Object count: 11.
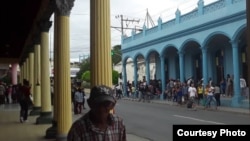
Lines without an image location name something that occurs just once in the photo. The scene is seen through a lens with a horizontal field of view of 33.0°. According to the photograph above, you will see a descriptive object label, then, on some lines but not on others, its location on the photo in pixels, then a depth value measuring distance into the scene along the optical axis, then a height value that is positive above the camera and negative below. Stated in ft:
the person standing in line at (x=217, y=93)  78.76 -2.68
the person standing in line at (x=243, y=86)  77.85 -1.41
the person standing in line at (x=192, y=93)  80.61 -2.54
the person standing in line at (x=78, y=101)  68.80 -3.11
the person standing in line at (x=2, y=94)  96.07 -2.45
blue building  77.25 +8.33
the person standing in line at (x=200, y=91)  84.59 -2.28
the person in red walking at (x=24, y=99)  52.80 -2.07
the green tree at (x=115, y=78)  193.70 +1.24
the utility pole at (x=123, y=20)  188.24 +28.68
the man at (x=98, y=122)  10.71 -1.04
